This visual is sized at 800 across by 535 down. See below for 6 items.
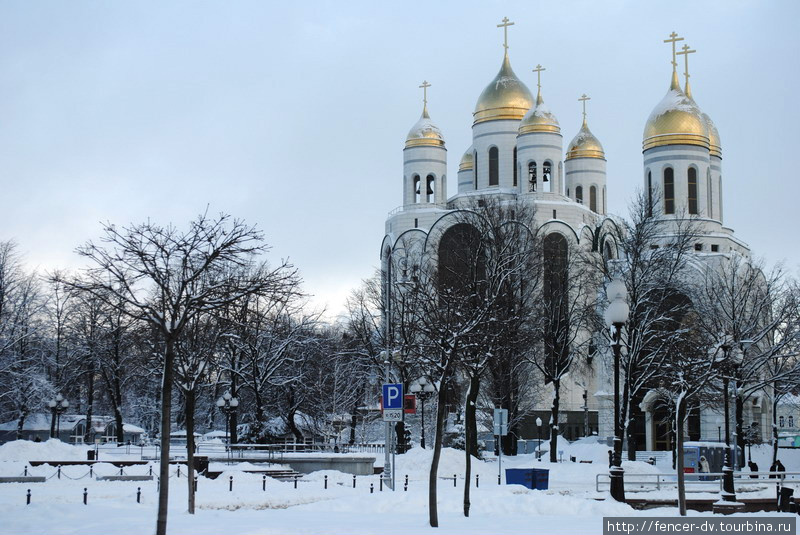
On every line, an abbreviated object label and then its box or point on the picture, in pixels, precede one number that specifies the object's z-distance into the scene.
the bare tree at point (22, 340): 44.34
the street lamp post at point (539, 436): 45.27
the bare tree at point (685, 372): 18.97
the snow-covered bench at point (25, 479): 26.41
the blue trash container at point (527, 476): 26.88
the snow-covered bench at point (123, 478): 27.55
